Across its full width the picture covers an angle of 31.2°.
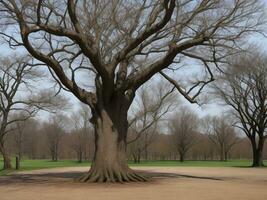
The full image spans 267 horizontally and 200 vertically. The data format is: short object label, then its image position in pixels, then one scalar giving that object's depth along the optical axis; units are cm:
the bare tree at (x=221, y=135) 9094
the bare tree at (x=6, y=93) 4383
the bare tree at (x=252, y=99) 5048
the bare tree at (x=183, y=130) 9000
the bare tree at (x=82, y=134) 8755
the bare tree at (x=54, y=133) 9412
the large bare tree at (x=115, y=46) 2280
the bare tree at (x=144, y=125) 6031
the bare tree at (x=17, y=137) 7974
